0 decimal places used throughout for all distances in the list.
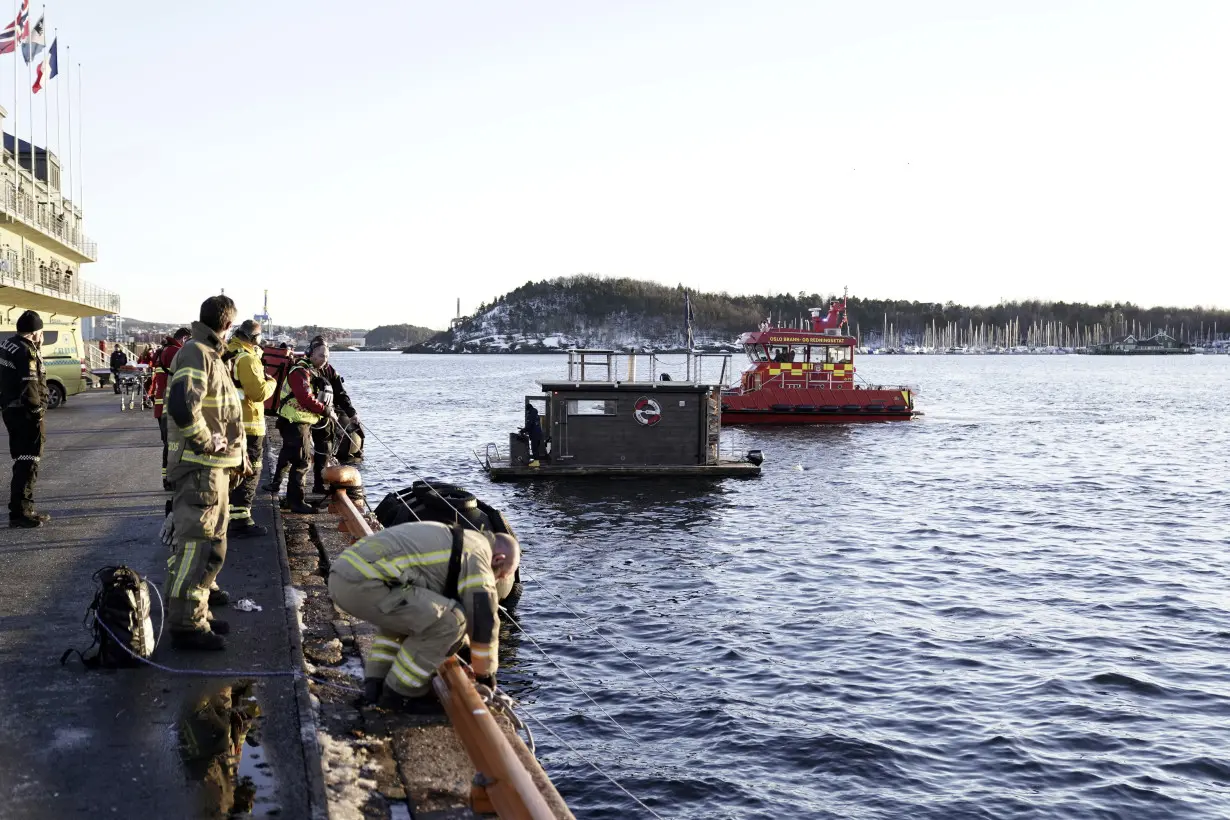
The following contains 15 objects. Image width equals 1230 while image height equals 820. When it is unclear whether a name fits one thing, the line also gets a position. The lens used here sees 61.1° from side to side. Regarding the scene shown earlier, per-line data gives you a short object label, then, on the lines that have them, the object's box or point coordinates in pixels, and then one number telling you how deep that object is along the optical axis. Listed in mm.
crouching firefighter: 6172
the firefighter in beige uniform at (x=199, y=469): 6754
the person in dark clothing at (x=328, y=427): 13406
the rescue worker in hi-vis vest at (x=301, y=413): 12352
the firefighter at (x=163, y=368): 14359
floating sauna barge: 25406
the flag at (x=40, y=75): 42531
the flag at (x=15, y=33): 37188
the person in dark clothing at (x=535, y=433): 25984
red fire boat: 44031
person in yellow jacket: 9750
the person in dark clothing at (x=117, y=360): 32672
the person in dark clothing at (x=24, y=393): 10141
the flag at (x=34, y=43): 38625
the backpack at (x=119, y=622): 6625
